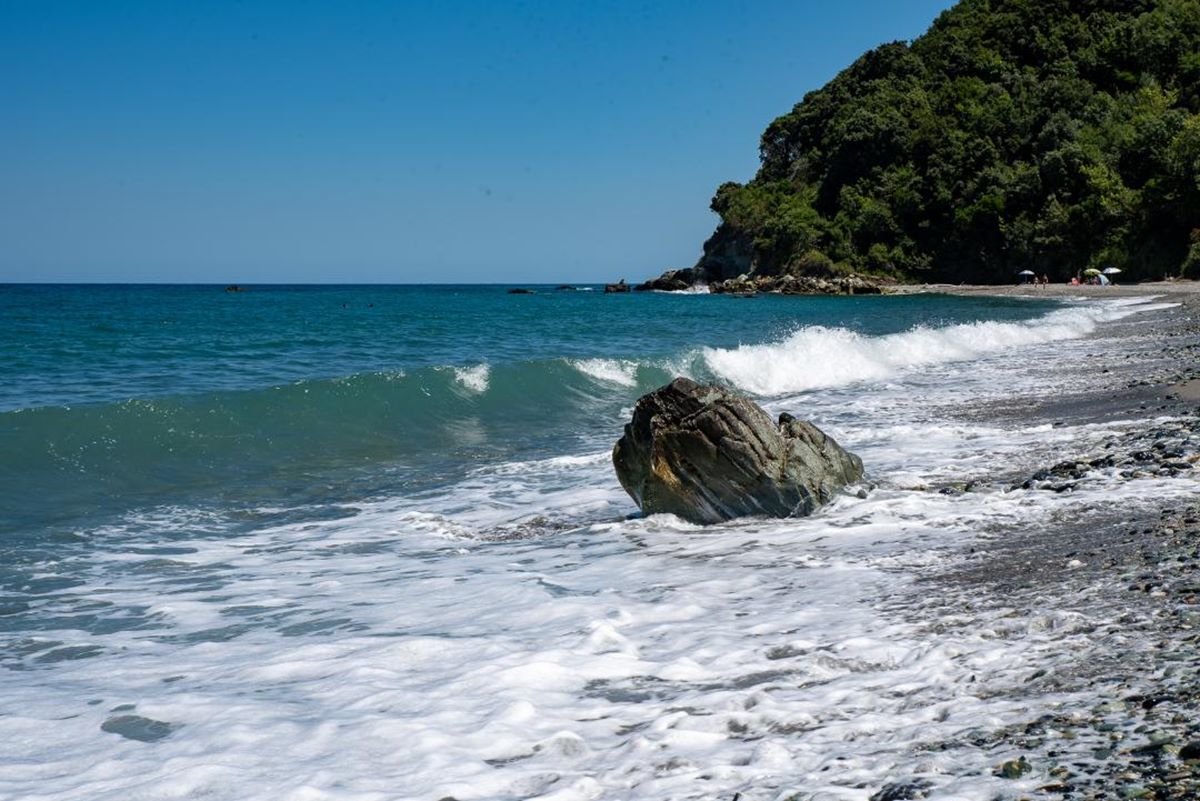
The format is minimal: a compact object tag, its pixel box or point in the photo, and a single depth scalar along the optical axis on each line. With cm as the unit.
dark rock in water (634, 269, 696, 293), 11294
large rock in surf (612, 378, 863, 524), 812
